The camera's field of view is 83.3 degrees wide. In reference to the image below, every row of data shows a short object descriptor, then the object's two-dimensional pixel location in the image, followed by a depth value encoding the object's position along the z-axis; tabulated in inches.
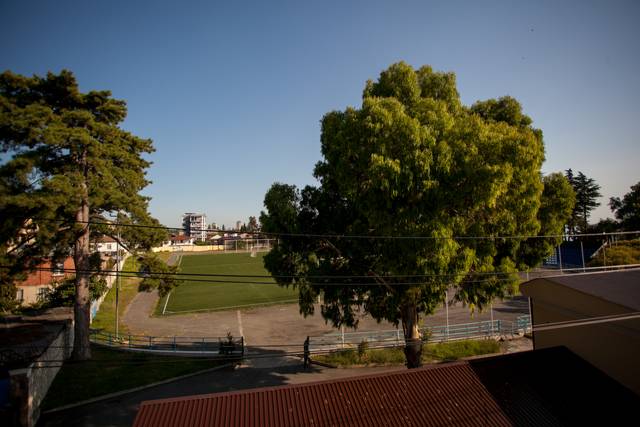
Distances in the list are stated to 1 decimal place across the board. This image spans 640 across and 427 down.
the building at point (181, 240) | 5664.4
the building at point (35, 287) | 1323.8
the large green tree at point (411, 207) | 458.0
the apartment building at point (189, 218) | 6959.6
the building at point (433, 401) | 341.1
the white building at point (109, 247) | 3745.1
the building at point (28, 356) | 522.6
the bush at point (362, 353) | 811.4
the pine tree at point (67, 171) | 609.3
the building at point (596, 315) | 462.0
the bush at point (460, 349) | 822.2
